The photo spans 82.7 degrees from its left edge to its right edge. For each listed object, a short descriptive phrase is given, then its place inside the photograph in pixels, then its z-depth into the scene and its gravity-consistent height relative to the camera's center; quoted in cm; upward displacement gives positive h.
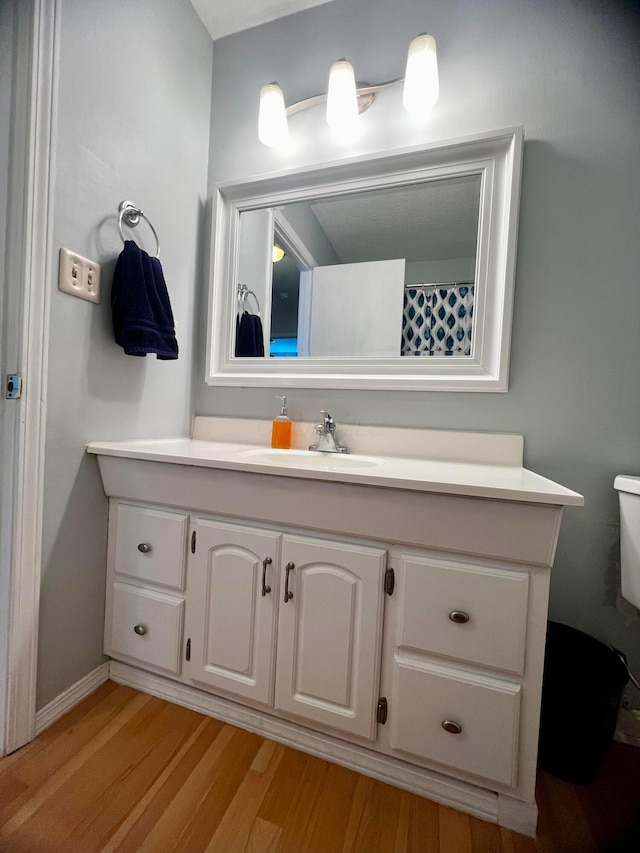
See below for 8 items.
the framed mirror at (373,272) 115 +51
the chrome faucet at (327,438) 124 -8
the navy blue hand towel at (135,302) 106 +30
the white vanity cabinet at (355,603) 75 -45
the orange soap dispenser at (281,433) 130 -7
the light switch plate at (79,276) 95 +34
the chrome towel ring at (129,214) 111 +60
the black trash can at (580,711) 87 -69
